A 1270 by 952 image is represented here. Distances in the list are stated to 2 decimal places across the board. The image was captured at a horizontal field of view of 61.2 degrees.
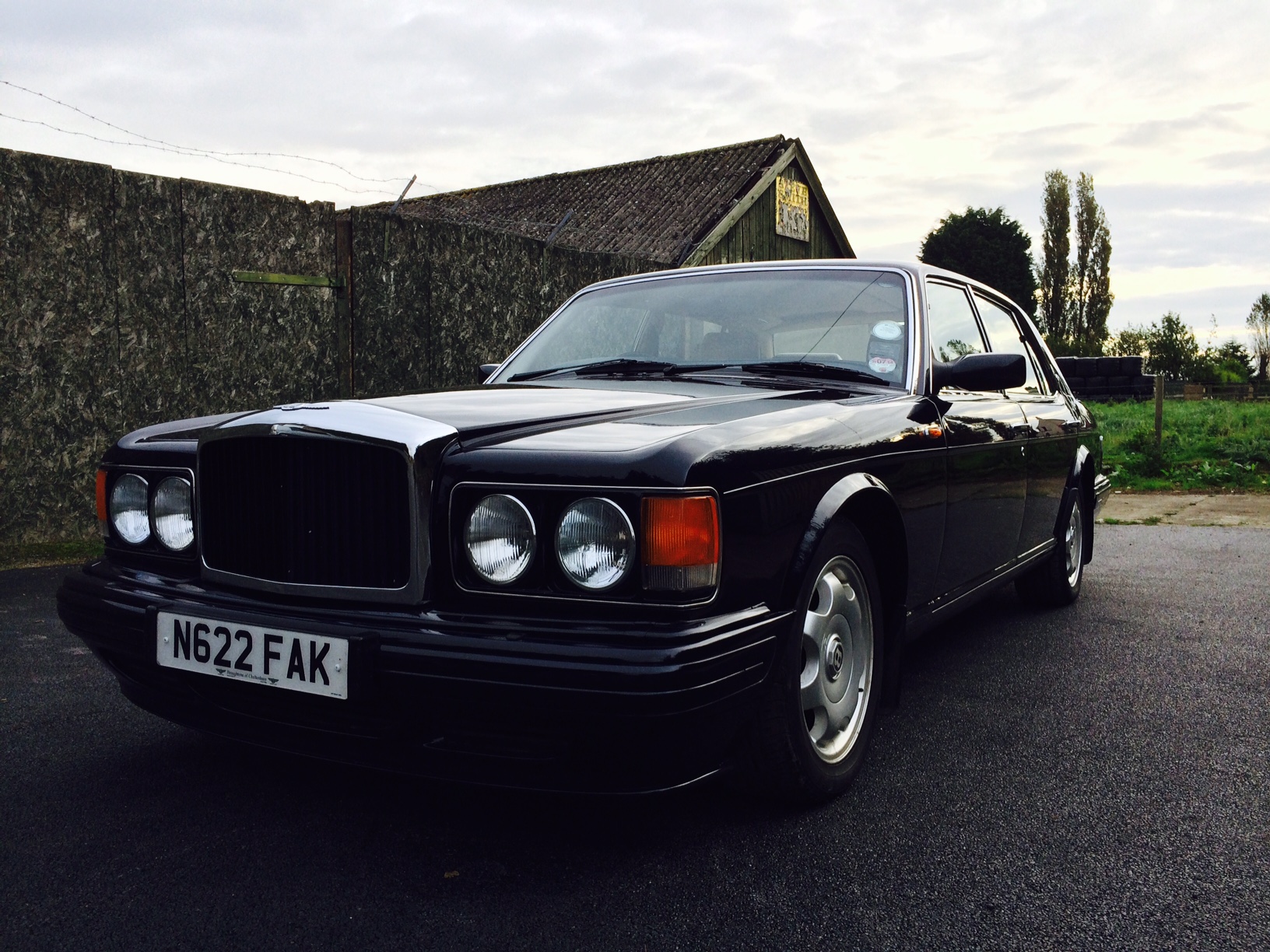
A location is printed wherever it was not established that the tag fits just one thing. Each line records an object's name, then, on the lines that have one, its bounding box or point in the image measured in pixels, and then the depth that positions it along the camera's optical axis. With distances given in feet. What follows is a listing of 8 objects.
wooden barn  65.26
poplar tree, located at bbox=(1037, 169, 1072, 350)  188.85
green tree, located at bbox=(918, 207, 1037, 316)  165.37
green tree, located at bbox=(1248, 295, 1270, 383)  213.66
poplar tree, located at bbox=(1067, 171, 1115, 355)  188.03
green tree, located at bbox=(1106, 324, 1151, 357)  189.16
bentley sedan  6.75
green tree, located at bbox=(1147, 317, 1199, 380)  179.83
